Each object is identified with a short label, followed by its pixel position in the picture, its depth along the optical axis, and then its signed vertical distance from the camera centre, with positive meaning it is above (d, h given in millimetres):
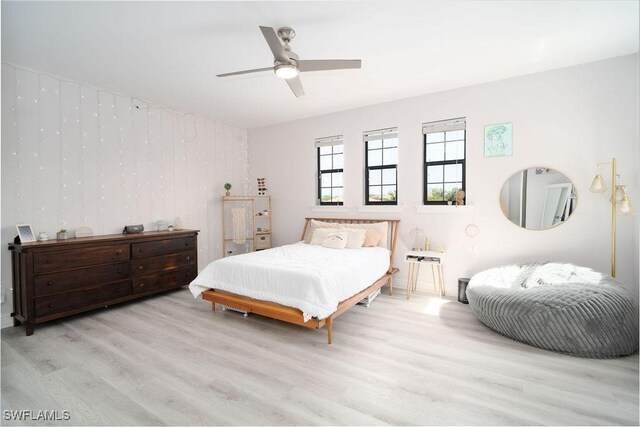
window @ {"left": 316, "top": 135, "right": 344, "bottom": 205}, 5125 +590
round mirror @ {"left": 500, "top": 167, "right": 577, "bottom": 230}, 3490 +27
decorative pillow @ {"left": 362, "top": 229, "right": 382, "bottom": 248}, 4305 -560
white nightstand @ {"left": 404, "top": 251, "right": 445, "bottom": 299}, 3939 -882
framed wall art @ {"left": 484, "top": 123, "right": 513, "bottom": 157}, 3756 +805
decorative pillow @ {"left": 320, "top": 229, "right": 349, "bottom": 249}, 4227 -568
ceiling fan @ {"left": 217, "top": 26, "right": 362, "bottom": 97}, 2240 +1181
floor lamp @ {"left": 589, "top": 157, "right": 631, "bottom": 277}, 3033 +40
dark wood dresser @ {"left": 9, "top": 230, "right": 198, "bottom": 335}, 3000 -824
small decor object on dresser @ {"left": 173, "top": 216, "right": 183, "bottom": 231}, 4680 -340
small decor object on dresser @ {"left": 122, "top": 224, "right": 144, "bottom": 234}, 4082 -363
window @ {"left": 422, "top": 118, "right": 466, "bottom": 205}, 4133 +612
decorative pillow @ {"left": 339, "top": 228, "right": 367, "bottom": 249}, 4191 -523
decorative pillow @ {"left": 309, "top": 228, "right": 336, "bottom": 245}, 4492 -516
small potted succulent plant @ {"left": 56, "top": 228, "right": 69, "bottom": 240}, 3472 -375
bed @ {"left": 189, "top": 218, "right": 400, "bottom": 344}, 2734 -852
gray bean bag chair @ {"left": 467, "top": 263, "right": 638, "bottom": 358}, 2389 -992
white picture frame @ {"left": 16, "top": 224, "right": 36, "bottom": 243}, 3107 -316
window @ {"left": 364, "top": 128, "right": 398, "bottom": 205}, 4648 +573
